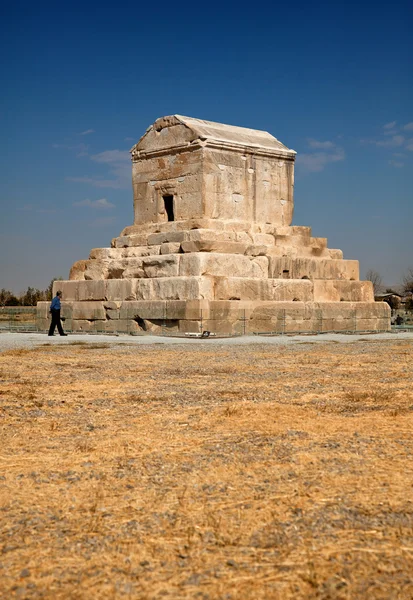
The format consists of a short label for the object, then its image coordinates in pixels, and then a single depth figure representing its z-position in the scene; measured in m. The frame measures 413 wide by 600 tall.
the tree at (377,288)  72.44
